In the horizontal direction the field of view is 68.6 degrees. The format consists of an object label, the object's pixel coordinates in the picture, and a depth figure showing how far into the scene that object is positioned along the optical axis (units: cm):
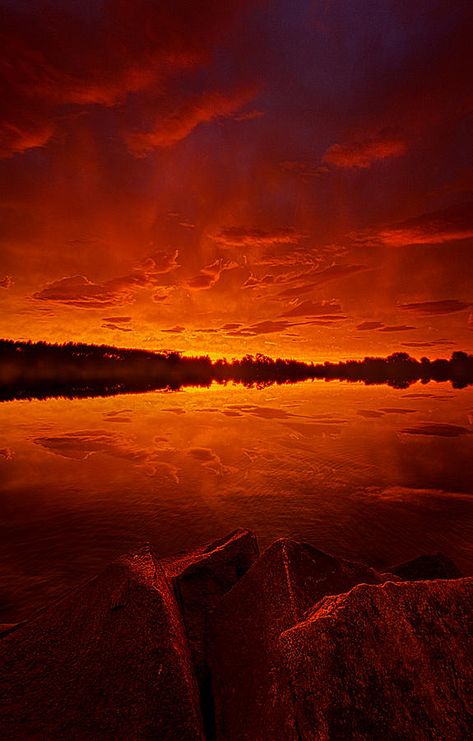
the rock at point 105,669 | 186
